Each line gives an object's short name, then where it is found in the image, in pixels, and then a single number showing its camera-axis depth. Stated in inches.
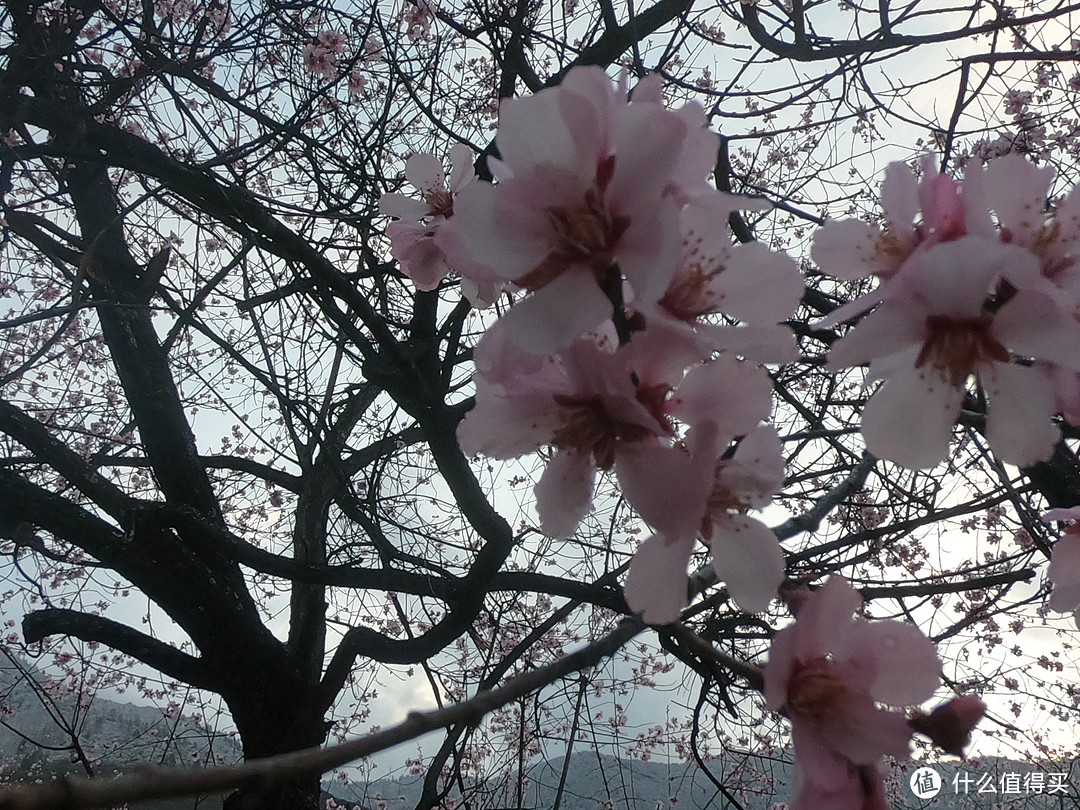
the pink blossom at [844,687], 4.8
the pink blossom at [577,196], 4.4
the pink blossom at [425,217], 8.5
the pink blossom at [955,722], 4.6
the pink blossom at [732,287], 4.9
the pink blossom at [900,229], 4.9
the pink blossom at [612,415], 4.5
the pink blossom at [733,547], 5.1
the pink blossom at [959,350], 4.4
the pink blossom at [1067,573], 7.3
